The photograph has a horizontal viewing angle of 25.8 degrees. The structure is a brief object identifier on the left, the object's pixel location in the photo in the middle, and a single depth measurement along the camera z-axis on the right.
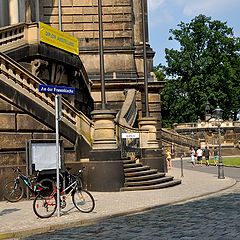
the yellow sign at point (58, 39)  20.66
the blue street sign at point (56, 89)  12.66
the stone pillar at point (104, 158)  18.44
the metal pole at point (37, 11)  29.38
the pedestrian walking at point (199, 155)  46.72
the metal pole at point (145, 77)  23.27
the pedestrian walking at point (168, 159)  36.44
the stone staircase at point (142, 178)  19.06
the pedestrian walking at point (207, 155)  43.72
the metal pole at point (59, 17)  29.06
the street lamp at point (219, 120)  25.48
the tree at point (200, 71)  74.62
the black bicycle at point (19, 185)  15.53
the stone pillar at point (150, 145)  23.75
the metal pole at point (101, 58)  18.97
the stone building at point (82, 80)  16.50
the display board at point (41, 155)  16.09
